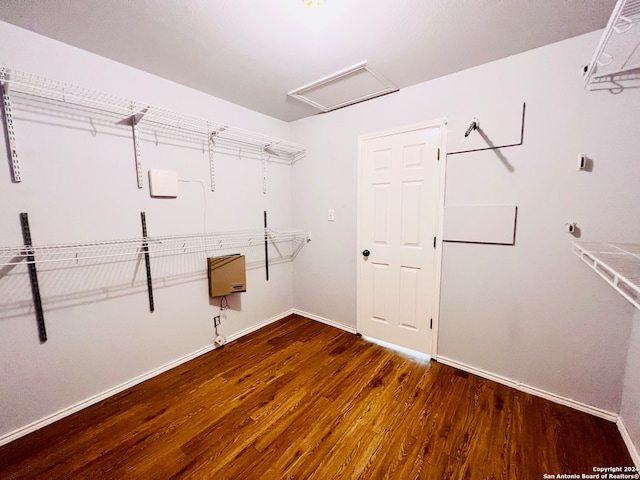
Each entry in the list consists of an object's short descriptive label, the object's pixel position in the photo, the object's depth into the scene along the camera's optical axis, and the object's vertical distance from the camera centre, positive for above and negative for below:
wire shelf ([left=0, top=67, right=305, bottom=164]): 1.55 +0.77
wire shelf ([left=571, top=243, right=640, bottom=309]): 0.92 -0.22
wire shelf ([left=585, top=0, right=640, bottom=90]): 1.23 +0.85
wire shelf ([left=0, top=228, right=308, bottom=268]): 1.58 -0.26
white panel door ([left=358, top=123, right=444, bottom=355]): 2.28 -0.20
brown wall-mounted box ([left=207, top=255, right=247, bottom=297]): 2.43 -0.58
